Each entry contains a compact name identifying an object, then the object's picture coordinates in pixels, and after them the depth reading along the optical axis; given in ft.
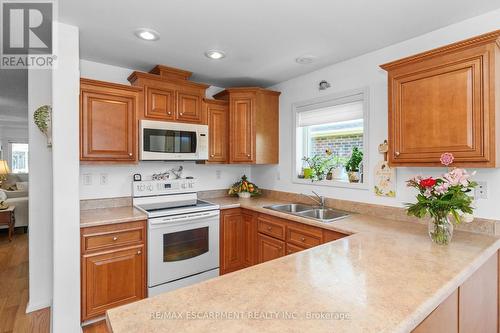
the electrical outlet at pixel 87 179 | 9.19
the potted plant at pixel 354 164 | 9.12
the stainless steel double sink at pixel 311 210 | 9.11
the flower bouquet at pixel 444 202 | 5.20
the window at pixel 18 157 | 25.68
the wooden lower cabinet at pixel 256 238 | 8.11
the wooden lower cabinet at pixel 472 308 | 3.75
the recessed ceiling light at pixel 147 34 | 7.09
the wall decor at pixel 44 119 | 7.47
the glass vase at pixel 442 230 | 5.41
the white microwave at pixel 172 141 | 9.09
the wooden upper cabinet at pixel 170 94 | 9.25
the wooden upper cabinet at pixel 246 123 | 11.10
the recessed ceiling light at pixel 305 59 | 8.93
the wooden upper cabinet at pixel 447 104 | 5.49
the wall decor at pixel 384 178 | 7.94
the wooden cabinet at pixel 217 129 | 10.91
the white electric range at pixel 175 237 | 8.32
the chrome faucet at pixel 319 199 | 9.69
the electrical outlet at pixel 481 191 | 6.29
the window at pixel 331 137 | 9.04
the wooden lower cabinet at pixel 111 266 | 7.32
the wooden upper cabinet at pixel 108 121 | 8.07
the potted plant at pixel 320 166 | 10.17
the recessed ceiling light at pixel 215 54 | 8.46
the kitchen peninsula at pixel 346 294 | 2.84
